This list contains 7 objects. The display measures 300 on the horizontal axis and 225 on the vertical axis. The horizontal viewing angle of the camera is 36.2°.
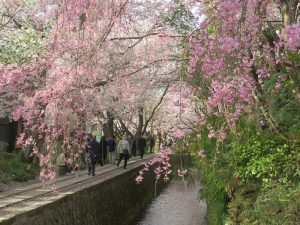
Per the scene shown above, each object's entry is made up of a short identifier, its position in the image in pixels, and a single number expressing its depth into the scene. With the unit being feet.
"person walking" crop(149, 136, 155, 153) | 140.42
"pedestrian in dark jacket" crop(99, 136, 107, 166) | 72.79
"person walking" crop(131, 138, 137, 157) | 107.55
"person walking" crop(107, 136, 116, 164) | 75.51
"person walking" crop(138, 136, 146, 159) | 99.40
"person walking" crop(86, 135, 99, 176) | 52.75
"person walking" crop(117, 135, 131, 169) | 65.47
